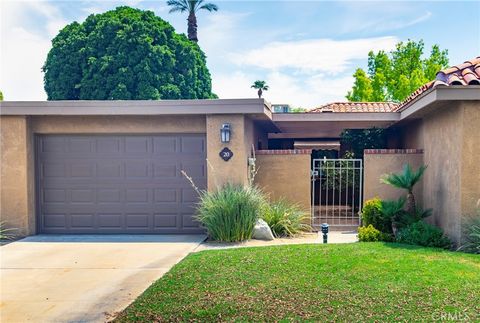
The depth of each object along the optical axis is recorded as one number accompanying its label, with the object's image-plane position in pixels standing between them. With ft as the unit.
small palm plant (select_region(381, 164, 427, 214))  30.68
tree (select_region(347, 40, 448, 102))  84.89
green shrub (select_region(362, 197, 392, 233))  30.83
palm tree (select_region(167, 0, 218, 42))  99.29
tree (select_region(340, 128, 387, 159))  50.26
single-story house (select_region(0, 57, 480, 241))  33.45
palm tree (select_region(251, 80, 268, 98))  113.39
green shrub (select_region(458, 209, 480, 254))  25.84
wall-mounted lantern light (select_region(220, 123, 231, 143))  33.45
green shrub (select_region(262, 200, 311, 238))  33.42
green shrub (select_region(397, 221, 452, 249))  27.55
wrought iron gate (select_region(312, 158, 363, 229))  40.56
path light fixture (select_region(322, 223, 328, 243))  30.40
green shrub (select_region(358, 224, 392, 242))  29.52
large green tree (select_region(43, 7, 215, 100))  80.18
